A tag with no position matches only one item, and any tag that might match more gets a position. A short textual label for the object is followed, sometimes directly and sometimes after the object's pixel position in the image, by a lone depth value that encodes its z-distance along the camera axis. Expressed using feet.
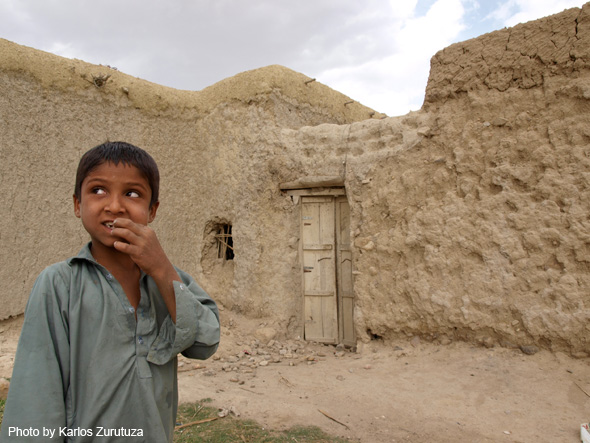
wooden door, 18.16
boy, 3.29
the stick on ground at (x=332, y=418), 10.33
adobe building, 12.59
